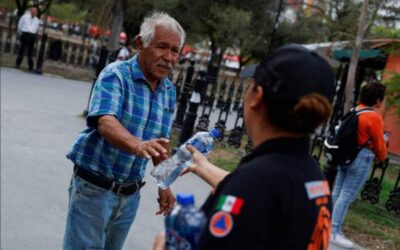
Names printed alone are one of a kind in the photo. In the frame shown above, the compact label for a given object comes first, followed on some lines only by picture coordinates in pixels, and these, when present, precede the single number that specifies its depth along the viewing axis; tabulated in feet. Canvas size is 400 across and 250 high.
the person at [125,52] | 51.10
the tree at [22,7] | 82.48
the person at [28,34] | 51.60
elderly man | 9.64
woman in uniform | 5.09
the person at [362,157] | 19.13
